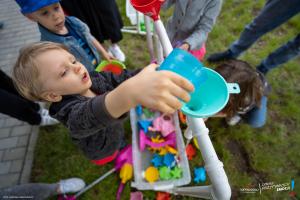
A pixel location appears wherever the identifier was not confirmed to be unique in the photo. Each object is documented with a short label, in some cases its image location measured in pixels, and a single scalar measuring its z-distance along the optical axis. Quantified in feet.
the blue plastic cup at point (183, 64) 1.70
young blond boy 1.62
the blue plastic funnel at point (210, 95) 2.03
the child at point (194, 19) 4.80
